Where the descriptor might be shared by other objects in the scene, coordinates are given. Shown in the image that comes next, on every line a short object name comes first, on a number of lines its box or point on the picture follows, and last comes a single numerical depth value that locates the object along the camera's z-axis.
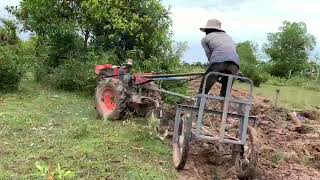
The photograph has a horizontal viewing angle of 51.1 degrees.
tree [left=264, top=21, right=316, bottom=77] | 25.85
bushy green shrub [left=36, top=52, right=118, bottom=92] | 8.47
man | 4.83
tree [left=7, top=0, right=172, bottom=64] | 8.94
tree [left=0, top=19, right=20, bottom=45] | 12.00
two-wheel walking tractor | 4.49
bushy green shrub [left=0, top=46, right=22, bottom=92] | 7.92
